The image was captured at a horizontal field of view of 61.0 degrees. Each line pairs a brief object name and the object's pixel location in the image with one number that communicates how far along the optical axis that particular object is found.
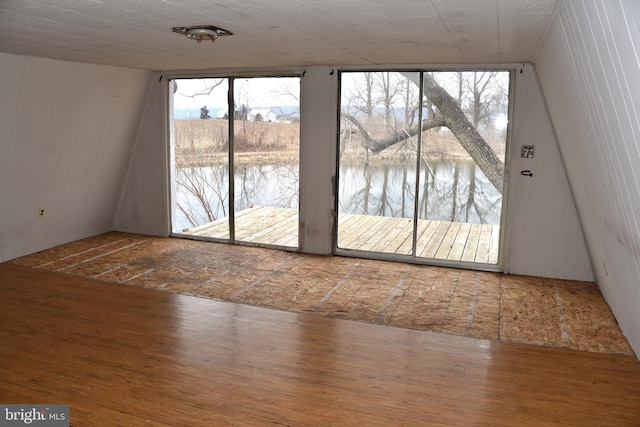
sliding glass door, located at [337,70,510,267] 5.95
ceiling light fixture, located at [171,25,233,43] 3.79
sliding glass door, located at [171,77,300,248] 6.79
